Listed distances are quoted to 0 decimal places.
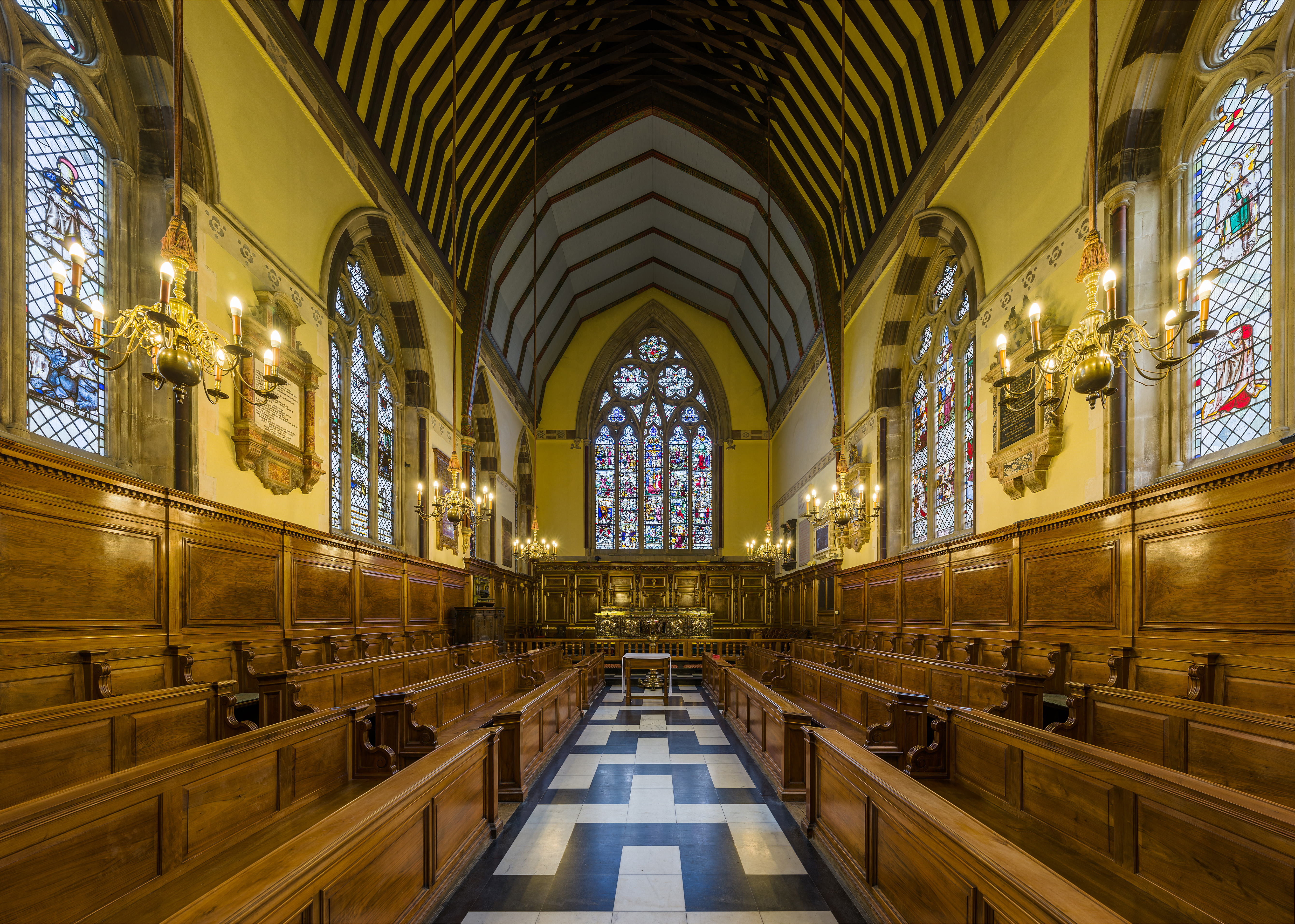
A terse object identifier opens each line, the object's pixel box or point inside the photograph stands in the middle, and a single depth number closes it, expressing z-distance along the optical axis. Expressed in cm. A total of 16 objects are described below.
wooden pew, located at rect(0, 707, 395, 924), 238
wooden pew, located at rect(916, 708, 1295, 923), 232
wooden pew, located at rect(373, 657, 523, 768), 546
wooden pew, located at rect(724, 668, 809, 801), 548
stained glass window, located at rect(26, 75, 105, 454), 502
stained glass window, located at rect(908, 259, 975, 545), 934
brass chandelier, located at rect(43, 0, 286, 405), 324
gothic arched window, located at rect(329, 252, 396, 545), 973
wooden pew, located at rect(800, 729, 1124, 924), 200
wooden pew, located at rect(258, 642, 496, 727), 542
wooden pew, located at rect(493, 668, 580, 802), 561
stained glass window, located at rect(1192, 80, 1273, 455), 497
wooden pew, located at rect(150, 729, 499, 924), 204
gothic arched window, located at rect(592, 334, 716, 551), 2097
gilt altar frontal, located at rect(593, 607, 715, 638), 1816
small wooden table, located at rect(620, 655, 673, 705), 1159
